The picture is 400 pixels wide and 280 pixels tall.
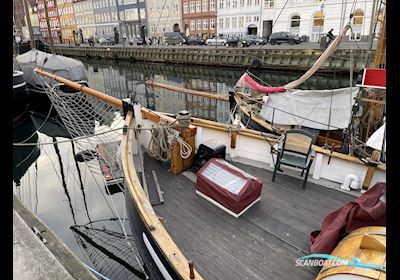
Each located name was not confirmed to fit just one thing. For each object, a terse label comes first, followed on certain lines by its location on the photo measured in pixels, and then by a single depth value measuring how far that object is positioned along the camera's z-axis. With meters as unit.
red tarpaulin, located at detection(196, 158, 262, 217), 3.92
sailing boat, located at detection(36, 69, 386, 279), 3.23
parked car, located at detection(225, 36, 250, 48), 29.59
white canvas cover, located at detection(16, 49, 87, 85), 15.02
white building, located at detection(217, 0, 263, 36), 36.00
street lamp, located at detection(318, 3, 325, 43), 29.29
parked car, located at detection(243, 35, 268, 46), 29.96
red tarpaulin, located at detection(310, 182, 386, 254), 2.77
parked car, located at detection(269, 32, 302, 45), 28.66
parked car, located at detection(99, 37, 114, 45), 45.61
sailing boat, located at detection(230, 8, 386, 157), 5.28
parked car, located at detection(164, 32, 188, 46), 36.47
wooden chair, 4.63
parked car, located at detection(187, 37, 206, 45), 35.03
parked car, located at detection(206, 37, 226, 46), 32.38
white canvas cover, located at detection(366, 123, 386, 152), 4.07
